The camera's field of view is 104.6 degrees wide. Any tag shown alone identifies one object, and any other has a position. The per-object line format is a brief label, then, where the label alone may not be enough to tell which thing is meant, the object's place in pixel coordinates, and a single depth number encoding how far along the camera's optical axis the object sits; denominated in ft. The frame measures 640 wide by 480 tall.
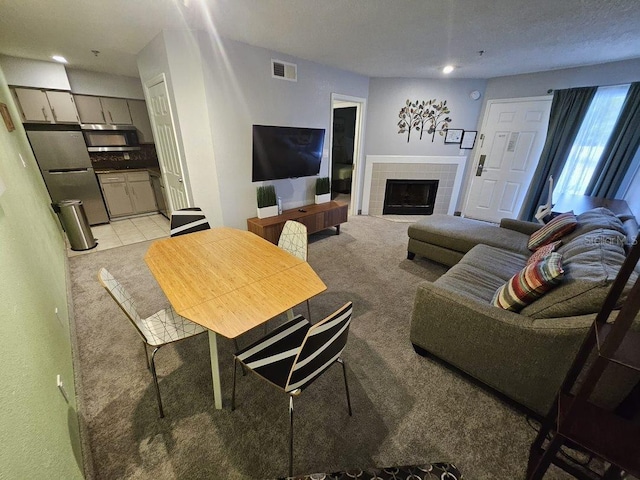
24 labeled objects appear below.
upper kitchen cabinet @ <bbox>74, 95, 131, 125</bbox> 13.51
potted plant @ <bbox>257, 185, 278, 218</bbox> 11.04
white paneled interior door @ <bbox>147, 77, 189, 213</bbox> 9.50
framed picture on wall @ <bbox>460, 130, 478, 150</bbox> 14.80
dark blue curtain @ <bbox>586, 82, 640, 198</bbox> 9.98
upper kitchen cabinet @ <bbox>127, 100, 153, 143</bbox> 14.92
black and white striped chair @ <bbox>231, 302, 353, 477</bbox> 3.36
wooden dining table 3.98
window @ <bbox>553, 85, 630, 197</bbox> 10.68
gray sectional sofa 4.01
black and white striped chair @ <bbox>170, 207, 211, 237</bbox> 7.83
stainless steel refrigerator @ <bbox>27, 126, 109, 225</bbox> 11.93
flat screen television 10.27
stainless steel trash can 10.56
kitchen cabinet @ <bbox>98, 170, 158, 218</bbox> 14.14
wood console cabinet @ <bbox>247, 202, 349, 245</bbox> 10.74
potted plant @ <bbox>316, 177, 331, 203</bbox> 13.21
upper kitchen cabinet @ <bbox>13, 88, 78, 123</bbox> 11.63
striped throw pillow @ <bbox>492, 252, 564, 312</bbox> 4.49
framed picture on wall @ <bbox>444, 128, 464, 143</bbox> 14.80
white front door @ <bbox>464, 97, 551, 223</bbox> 13.05
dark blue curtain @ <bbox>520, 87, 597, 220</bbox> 11.18
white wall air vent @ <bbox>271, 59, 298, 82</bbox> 10.24
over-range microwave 14.05
